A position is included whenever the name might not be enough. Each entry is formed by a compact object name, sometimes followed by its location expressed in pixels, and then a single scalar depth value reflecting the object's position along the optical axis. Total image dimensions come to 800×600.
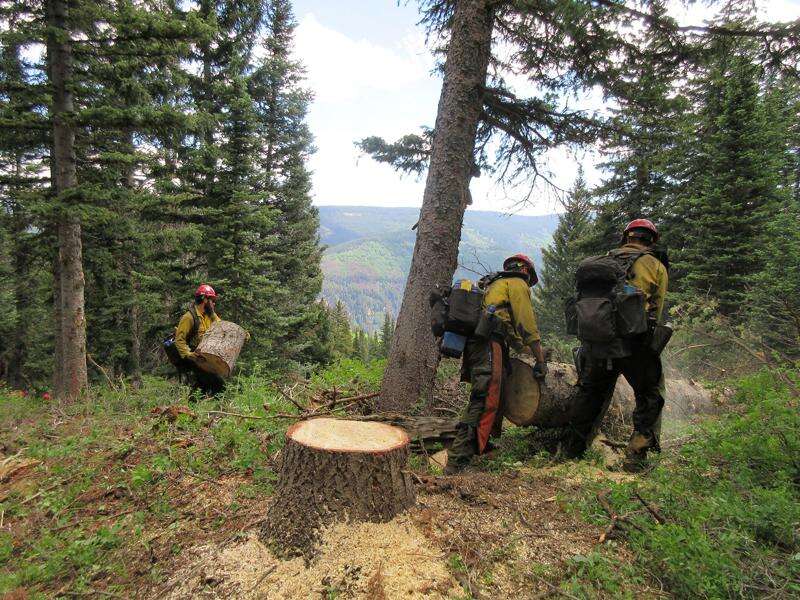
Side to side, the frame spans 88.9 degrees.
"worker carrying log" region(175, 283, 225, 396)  7.00
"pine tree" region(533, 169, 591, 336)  30.14
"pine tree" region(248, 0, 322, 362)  17.36
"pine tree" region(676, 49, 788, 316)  13.07
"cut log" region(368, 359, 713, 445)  4.41
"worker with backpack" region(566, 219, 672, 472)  3.77
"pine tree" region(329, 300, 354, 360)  44.56
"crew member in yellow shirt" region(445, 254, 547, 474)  4.16
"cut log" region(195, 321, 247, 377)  6.94
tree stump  2.49
